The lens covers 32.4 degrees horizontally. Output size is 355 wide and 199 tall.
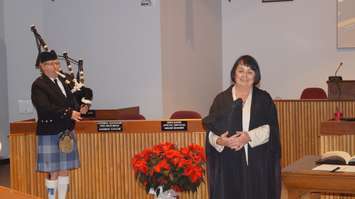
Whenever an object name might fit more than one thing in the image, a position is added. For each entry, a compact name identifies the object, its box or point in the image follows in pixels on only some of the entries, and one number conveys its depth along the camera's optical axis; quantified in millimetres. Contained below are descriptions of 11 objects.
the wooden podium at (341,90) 7609
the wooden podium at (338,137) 4582
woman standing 4086
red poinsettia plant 4320
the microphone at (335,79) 7841
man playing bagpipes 5449
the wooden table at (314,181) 3105
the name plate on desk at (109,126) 5770
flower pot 4379
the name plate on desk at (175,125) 5566
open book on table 3449
